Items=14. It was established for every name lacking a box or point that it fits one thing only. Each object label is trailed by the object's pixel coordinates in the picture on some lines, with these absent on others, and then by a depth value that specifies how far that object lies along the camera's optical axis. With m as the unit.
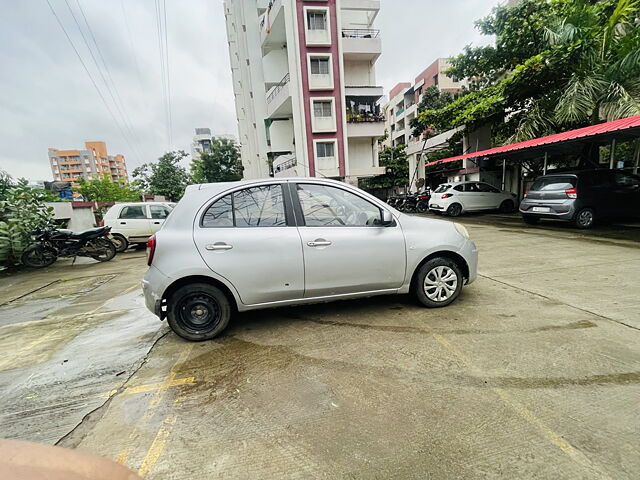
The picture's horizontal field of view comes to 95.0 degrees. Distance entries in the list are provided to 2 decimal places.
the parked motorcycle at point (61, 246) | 7.74
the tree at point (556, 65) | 9.64
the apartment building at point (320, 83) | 20.02
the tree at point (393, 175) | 27.75
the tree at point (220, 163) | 36.19
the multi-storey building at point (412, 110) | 21.34
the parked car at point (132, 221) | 9.30
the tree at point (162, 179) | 37.00
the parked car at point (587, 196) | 8.06
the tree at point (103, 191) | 32.66
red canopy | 7.04
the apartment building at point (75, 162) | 100.62
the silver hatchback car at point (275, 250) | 2.90
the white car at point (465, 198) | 13.15
